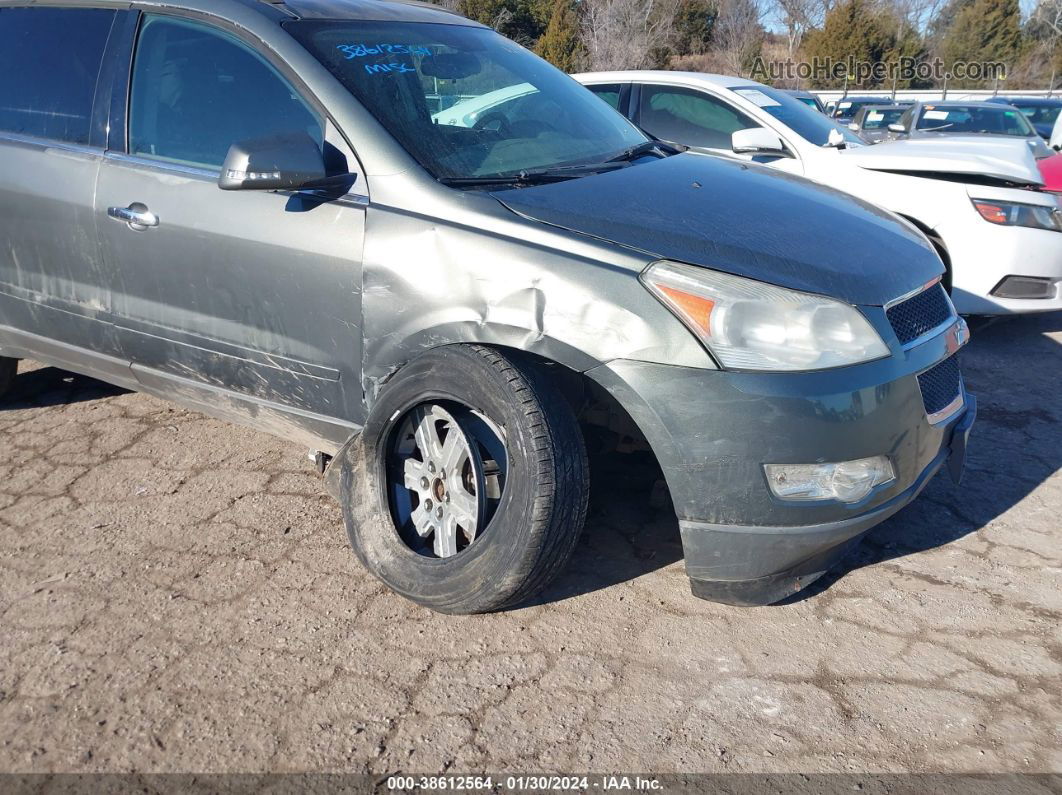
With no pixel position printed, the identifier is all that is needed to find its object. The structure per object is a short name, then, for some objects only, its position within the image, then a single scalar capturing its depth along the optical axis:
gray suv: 2.51
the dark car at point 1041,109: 18.81
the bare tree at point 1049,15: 41.28
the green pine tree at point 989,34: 37.97
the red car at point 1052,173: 5.85
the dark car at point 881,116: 16.98
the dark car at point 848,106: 20.25
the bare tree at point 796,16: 40.56
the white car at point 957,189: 5.33
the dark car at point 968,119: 11.16
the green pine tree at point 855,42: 34.84
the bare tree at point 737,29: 35.44
